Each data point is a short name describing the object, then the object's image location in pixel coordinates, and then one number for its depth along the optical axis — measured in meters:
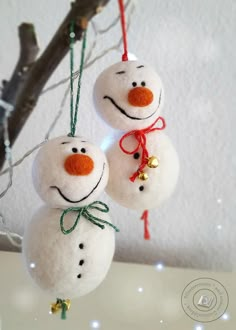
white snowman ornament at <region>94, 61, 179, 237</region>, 0.32
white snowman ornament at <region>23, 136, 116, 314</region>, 0.31
